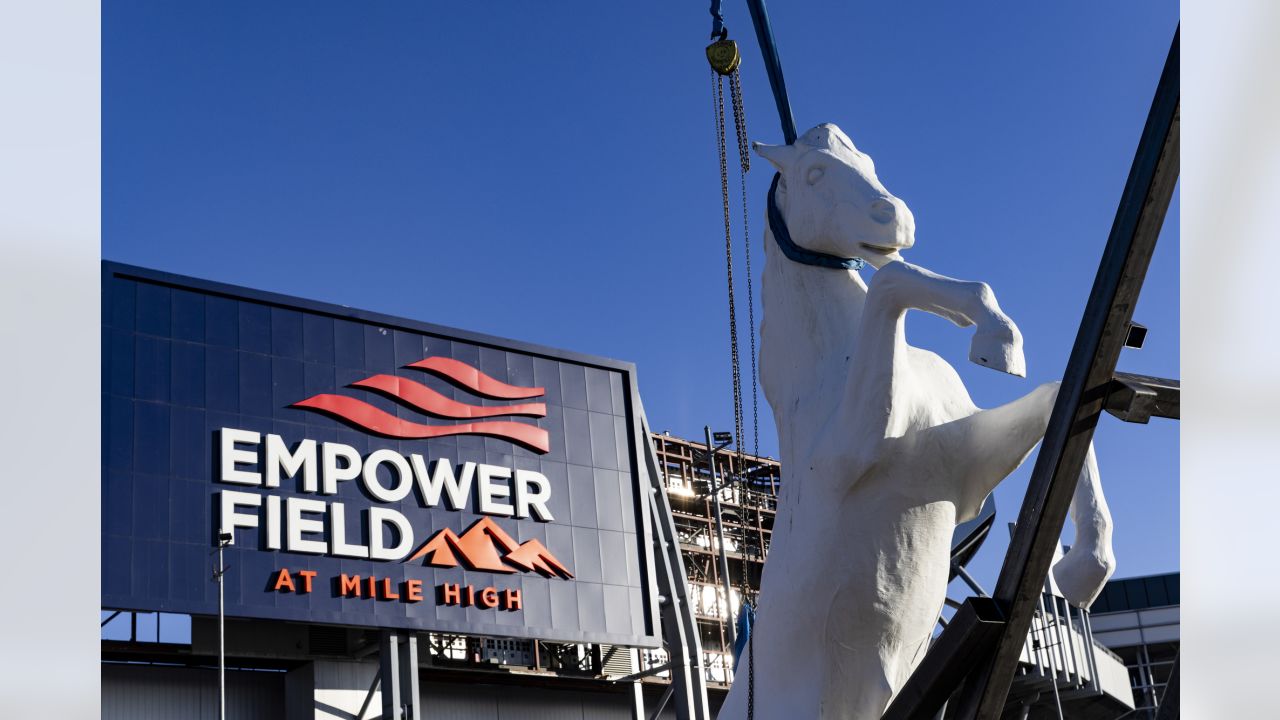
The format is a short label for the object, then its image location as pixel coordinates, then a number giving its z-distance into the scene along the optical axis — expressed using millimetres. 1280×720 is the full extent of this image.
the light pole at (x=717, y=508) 22059
